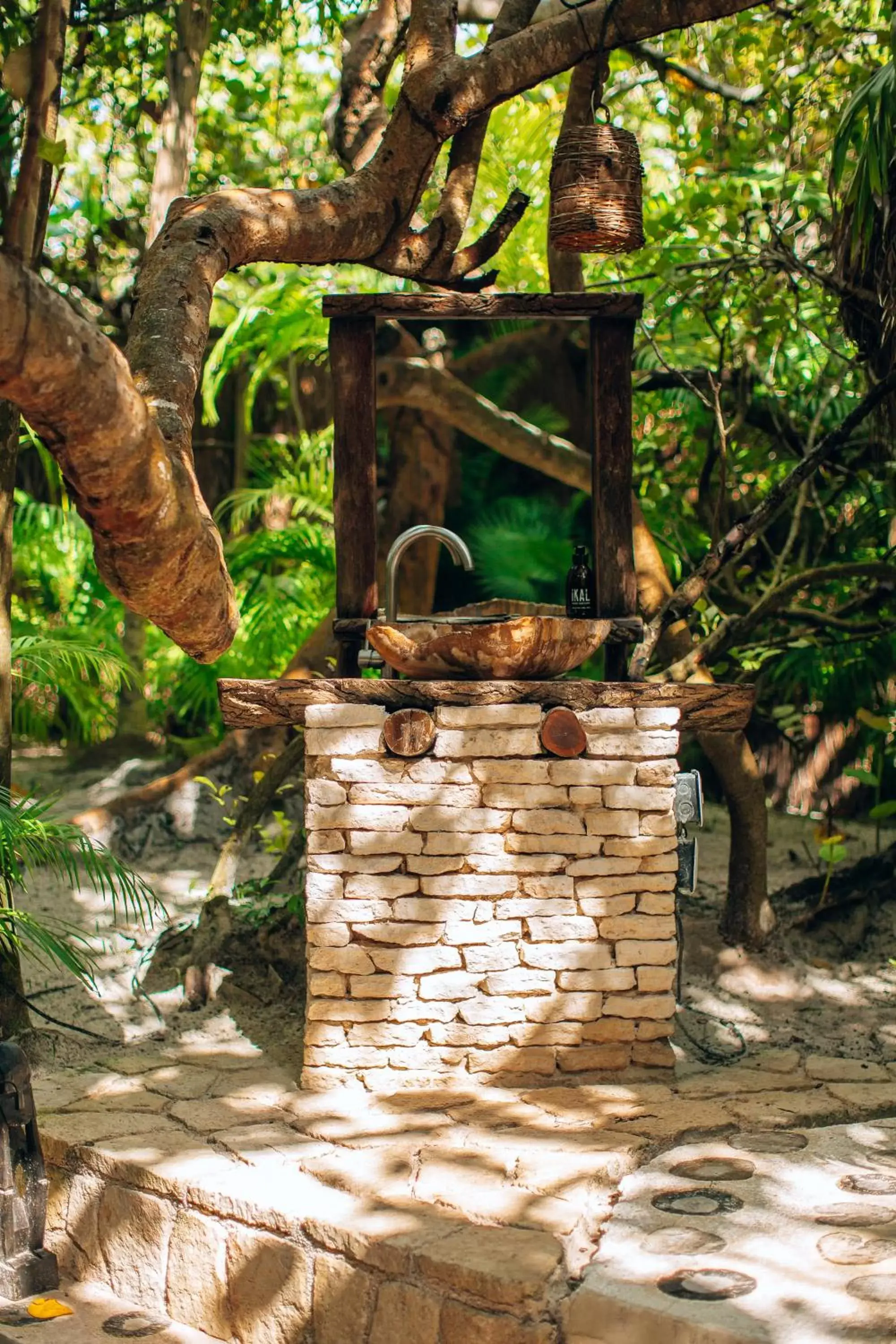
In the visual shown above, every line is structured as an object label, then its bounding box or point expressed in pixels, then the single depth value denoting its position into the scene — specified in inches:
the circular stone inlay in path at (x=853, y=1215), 139.4
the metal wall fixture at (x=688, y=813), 192.7
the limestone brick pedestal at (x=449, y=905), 181.5
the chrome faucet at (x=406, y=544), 190.5
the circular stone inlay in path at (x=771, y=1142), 161.5
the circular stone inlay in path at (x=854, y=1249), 130.3
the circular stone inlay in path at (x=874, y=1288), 122.3
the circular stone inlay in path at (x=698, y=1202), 143.9
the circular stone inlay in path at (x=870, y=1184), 148.3
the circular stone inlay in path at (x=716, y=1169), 153.0
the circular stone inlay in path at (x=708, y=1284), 124.5
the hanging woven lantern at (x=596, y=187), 180.4
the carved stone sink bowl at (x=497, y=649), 178.9
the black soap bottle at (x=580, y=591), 203.5
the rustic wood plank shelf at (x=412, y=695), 181.5
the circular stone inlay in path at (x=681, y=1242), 134.8
